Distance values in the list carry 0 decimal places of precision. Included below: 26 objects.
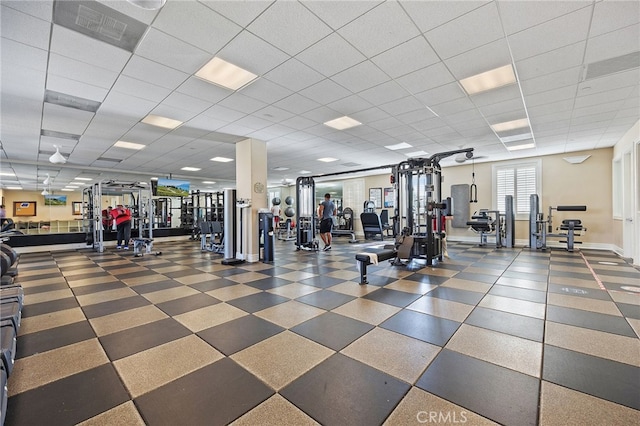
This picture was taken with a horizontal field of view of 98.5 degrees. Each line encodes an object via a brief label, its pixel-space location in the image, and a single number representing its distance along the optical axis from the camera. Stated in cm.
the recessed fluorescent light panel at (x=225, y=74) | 365
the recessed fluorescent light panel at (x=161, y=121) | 551
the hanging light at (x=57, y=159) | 638
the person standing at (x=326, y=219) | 821
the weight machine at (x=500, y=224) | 843
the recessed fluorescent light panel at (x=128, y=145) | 734
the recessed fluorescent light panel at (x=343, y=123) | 579
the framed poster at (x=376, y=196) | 1326
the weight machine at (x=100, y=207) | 832
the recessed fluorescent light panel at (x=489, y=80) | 382
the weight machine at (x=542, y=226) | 762
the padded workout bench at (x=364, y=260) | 430
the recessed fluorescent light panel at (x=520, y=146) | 762
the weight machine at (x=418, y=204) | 568
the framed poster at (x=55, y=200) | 1934
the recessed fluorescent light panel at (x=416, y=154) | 873
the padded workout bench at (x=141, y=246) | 734
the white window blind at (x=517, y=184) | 927
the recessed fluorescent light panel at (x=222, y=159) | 939
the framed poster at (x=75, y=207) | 2024
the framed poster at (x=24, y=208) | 1845
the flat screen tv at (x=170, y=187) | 1269
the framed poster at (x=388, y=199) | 1299
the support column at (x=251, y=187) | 661
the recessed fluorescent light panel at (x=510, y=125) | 581
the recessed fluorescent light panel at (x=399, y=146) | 772
